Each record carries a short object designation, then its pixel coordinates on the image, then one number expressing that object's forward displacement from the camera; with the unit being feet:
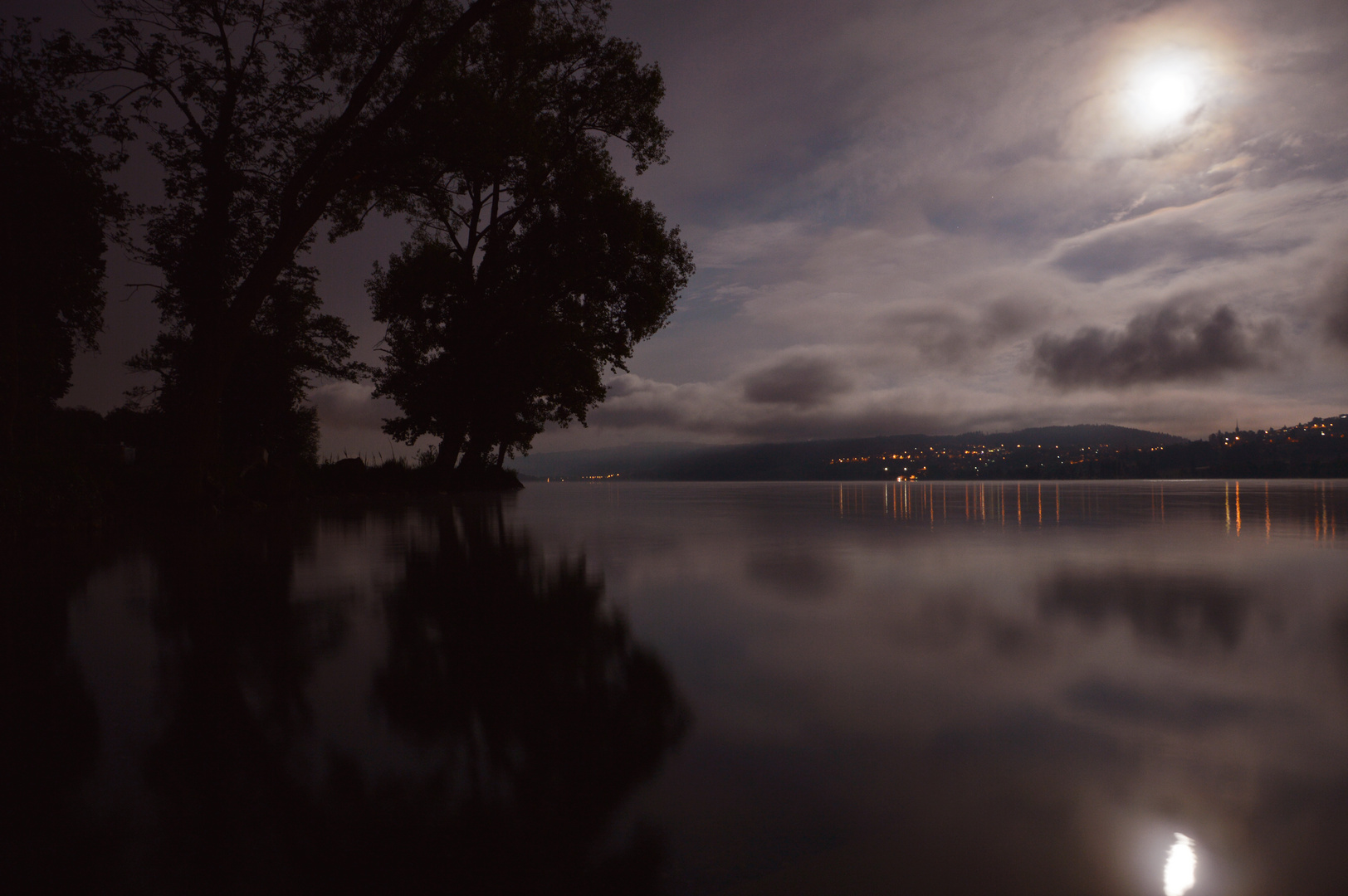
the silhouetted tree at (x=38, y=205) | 39.55
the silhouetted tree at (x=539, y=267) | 67.36
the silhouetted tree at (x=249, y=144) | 40.81
